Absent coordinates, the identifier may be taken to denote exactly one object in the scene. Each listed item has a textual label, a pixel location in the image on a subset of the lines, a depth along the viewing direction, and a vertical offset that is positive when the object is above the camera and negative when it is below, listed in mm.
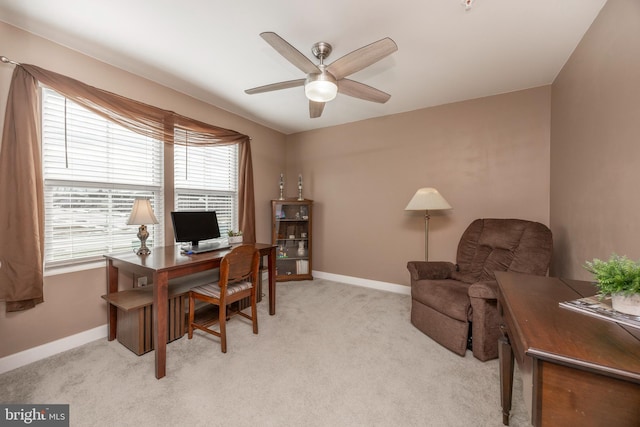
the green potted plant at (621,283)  856 -256
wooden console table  630 -422
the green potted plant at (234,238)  2912 -346
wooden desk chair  2051 -705
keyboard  2391 -391
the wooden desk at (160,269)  1764 -473
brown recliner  1943 -673
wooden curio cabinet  4035 -494
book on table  853 -376
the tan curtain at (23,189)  1747 +136
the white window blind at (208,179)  2941 +370
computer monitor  2492 -182
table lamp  2205 -86
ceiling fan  1545 +970
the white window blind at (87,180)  2016 +254
